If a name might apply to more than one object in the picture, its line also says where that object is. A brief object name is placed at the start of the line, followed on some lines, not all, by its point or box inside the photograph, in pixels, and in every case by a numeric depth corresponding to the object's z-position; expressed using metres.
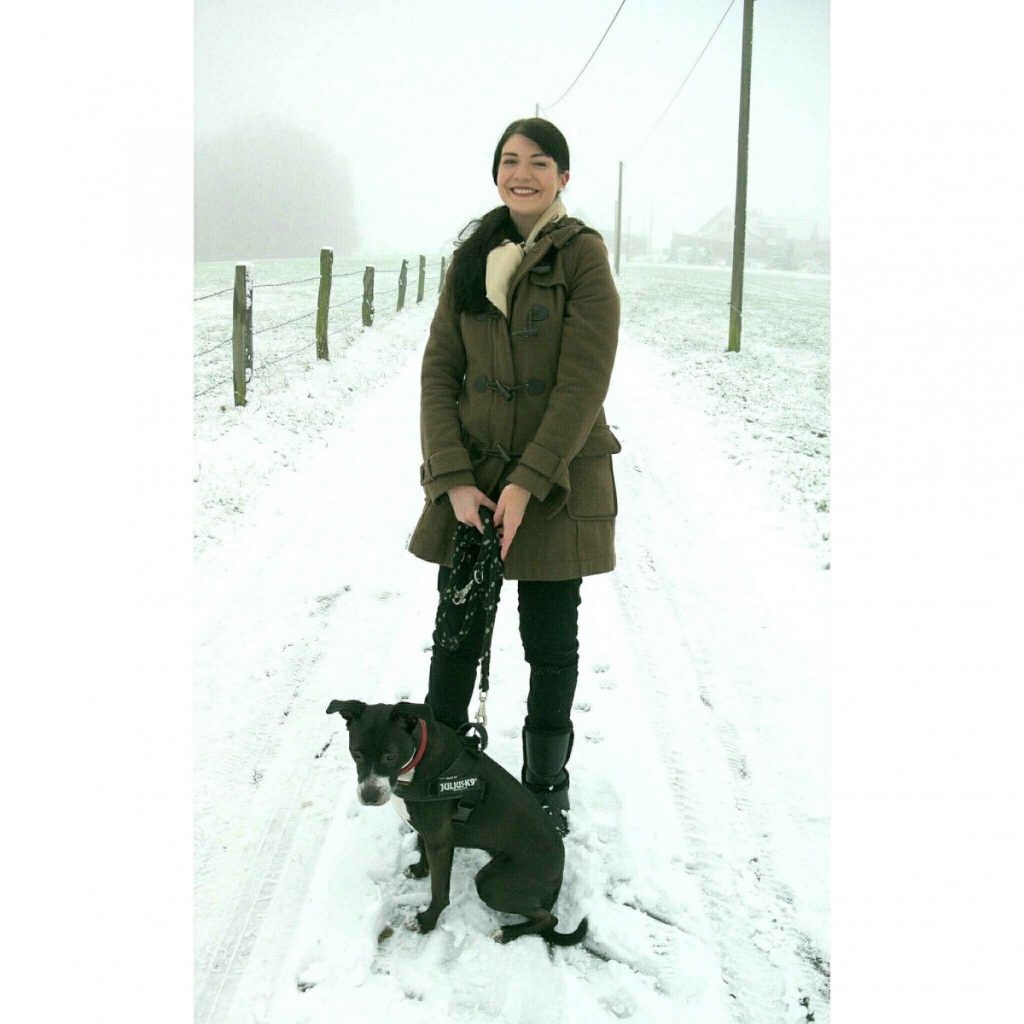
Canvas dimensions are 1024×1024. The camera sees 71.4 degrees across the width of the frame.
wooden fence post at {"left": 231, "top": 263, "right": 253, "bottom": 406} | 6.64
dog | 1.74
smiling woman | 1.80
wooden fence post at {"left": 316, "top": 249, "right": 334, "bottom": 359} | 8.98
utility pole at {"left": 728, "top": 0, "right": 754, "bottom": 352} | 8.54
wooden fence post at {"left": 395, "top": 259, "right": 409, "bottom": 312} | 14.06
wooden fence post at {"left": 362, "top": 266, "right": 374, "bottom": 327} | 11.84
